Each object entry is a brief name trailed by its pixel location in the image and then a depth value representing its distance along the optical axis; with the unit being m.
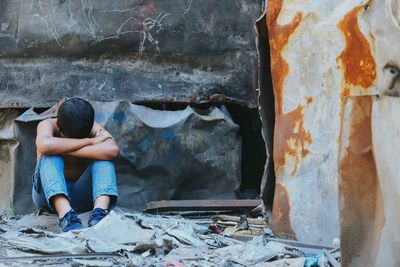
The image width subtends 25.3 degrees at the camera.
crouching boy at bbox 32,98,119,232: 5.72
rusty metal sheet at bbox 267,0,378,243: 4.52
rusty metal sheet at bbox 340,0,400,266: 3.19
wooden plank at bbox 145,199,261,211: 6.30
